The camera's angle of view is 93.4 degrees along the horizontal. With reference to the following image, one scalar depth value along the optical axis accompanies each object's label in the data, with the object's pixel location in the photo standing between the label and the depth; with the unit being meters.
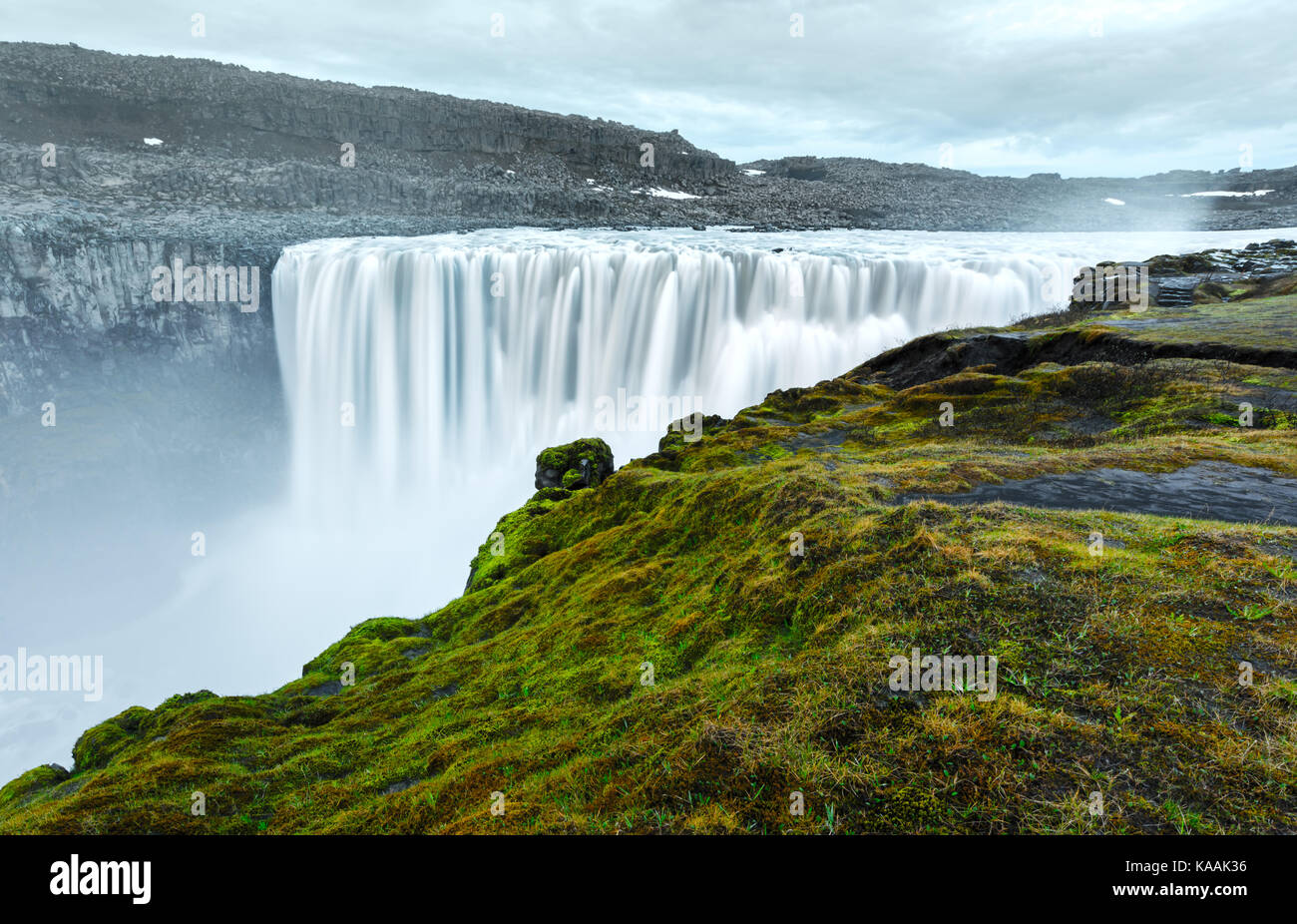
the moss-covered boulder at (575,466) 17.53
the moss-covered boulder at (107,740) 8.65
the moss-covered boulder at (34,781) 8.16
